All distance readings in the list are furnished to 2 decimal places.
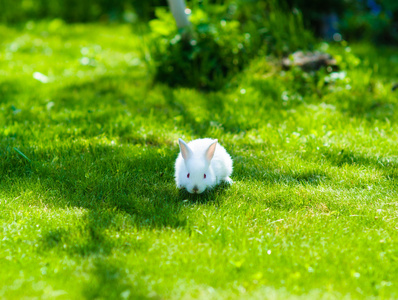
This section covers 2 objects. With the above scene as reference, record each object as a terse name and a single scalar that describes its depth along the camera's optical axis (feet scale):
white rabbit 21.86
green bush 39.93
